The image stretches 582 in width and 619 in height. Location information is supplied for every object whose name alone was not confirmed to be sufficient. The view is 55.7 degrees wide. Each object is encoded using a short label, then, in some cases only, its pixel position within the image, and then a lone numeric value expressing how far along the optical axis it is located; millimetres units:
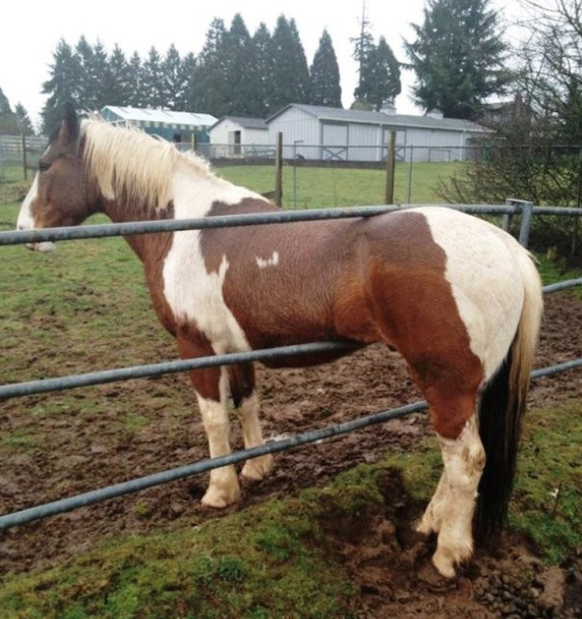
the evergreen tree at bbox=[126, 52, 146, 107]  65500
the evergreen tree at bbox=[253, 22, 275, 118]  56844
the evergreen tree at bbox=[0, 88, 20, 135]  49081
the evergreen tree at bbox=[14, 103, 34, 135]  56750
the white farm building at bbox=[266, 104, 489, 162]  34719
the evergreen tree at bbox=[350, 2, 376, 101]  64812
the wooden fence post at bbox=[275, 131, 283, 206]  11199
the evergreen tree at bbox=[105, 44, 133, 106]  62906
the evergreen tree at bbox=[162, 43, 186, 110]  69938
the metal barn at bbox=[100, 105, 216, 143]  39219
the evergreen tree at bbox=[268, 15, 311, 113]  58406
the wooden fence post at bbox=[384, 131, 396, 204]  9781
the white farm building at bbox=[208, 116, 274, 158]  41250
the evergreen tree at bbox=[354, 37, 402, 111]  60000
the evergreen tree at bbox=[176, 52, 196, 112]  69688
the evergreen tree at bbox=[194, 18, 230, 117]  56625
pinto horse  2027
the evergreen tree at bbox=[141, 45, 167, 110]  68812
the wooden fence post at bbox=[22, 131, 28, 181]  18250
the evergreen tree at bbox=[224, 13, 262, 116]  56281
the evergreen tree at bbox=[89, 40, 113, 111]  61938
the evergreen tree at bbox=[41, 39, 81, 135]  61688
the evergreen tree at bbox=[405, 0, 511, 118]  32625
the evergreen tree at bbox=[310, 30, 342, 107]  62188
